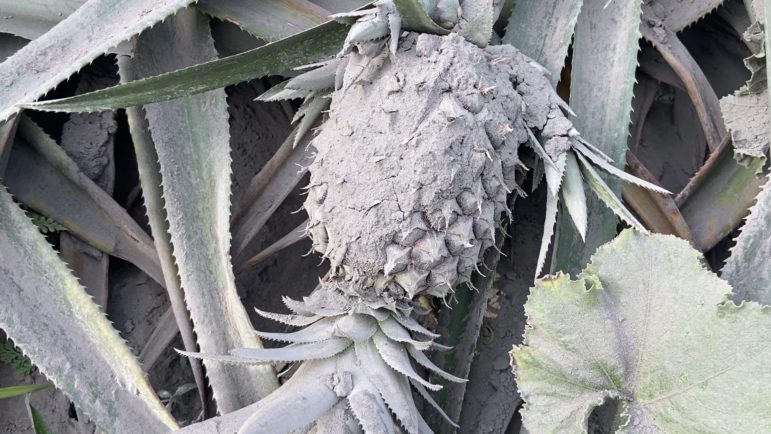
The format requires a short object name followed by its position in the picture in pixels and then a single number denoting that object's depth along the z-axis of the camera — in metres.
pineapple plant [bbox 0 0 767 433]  0.85
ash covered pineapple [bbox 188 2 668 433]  0.85
